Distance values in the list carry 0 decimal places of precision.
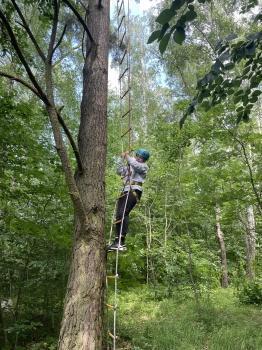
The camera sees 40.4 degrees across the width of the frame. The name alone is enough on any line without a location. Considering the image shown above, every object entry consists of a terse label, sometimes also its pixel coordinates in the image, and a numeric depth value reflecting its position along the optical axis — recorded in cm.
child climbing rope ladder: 414
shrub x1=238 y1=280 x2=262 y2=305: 812
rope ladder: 404
